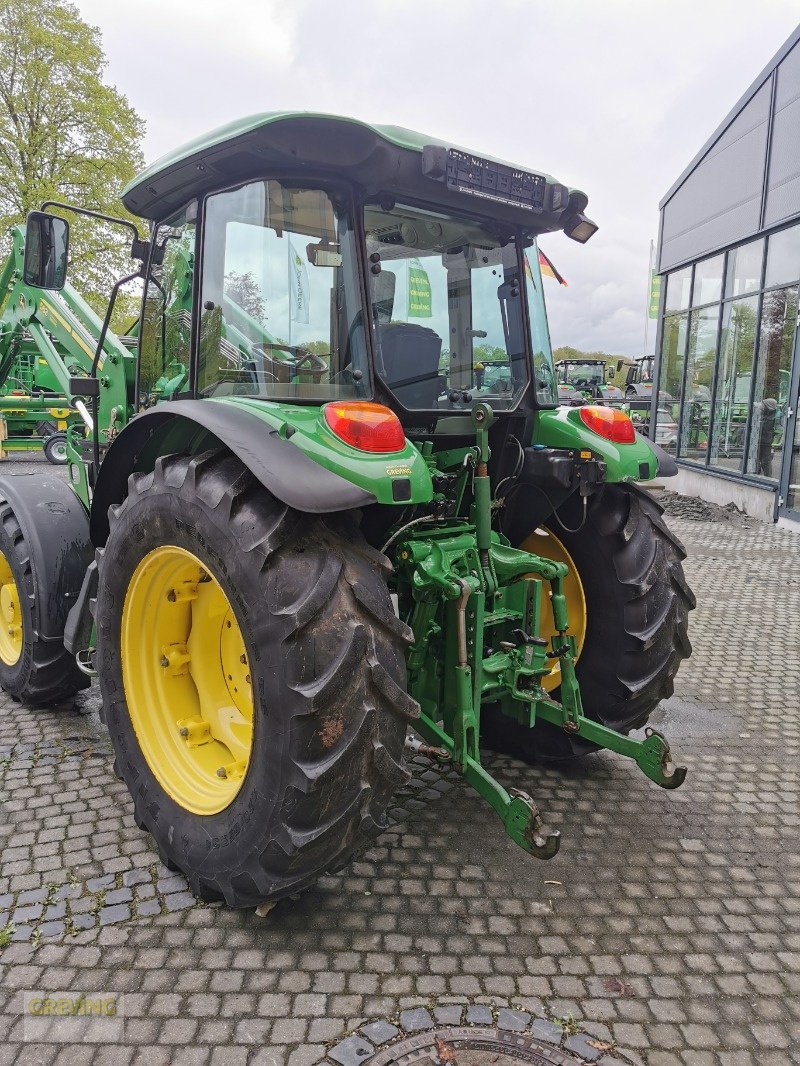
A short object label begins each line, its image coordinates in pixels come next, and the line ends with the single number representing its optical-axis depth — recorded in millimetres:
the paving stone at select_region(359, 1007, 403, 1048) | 2111
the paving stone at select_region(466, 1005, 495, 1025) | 2186
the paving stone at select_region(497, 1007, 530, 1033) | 2174
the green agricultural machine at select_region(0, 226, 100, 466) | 4641
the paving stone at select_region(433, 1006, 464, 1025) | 2182
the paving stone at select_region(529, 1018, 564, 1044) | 2141
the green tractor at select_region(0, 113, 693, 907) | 2316
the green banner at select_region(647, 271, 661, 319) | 15491
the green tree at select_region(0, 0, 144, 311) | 18062
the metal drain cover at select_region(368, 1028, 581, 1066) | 2049
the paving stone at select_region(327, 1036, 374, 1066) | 2043
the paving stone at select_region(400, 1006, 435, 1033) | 2160
